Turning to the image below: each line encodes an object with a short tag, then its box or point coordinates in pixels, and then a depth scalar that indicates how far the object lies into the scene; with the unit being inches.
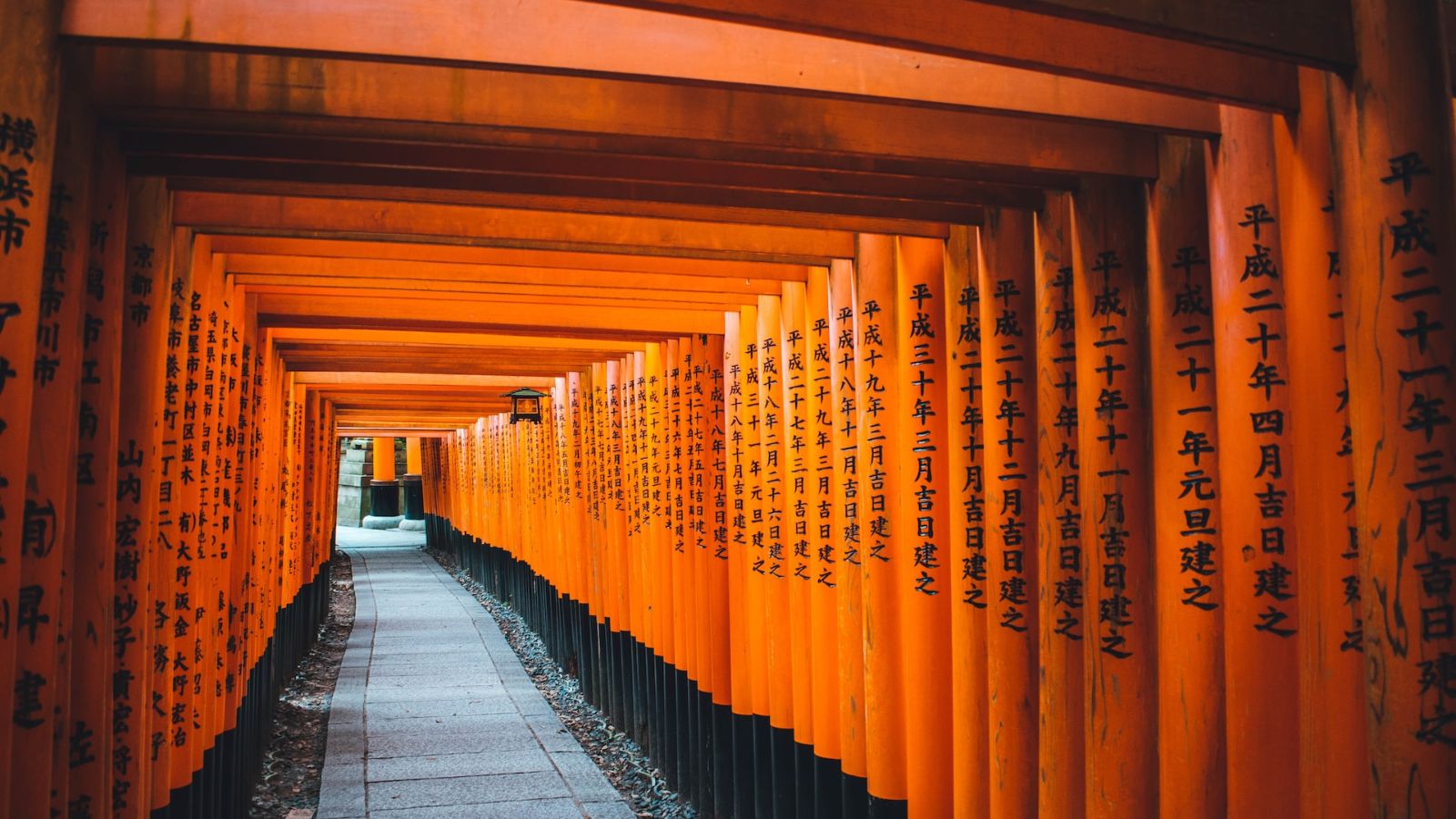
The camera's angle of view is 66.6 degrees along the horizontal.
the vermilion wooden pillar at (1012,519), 187.5
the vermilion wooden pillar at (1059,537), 172.6
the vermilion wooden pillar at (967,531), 197.6
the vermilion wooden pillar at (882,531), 222.5
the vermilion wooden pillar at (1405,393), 114.3
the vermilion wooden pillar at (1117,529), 160.2
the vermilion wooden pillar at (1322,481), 128.1
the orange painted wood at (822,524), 253.1
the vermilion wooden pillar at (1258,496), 140.8
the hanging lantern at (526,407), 530.0
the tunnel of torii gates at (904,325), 120.2
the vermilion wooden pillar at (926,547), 211.2
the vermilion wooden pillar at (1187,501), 148.7
